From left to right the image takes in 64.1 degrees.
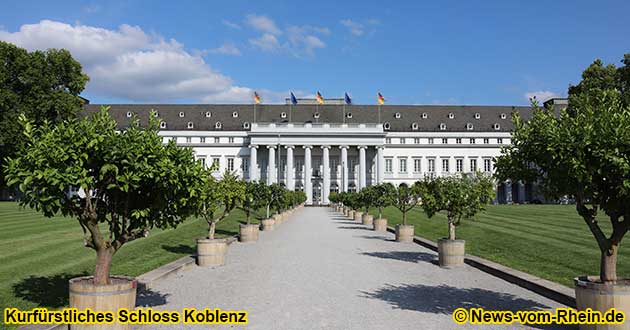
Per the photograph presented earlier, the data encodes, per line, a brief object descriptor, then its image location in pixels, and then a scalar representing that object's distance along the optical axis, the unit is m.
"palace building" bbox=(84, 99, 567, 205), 88.81
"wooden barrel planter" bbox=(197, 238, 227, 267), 14.39
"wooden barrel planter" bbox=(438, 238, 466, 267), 14.40
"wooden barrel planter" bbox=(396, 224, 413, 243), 22.18
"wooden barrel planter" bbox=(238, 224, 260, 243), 21.70
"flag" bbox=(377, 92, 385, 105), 77.32
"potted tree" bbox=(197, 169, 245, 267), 14.48
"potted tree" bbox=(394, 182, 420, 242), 22.20
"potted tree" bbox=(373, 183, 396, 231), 31.81
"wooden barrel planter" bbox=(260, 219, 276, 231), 28.66
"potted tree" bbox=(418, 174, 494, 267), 15.62
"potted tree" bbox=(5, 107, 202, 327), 6.86
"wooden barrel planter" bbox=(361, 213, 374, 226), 34.50
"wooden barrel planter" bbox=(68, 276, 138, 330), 6.79
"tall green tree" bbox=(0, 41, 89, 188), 44.50
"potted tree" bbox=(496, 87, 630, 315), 6.81
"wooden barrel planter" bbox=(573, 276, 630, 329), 6.62
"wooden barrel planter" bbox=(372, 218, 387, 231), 28.98
